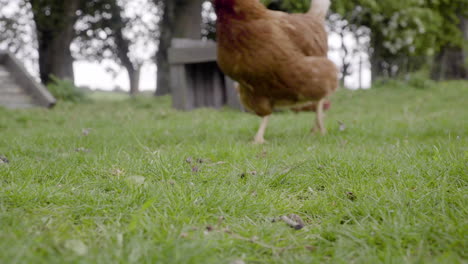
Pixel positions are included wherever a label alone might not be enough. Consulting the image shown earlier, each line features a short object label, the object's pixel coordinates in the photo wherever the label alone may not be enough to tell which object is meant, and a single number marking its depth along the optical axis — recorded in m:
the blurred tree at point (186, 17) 11.04
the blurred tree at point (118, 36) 16.41
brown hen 3.57
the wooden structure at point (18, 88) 8.23
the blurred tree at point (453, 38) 13.86
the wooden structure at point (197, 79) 7.68
